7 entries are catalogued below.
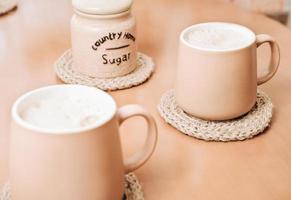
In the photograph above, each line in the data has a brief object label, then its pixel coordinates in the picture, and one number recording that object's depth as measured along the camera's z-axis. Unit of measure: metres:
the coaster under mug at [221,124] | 0.72
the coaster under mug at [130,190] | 0.60
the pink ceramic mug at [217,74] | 0.71
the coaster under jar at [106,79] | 0.86
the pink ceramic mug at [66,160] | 0.51
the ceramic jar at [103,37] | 0.85
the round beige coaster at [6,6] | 1.20
